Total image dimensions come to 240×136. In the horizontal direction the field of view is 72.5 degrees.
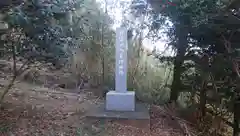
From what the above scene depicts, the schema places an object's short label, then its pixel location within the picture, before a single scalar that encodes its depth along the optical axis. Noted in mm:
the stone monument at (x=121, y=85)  3039
